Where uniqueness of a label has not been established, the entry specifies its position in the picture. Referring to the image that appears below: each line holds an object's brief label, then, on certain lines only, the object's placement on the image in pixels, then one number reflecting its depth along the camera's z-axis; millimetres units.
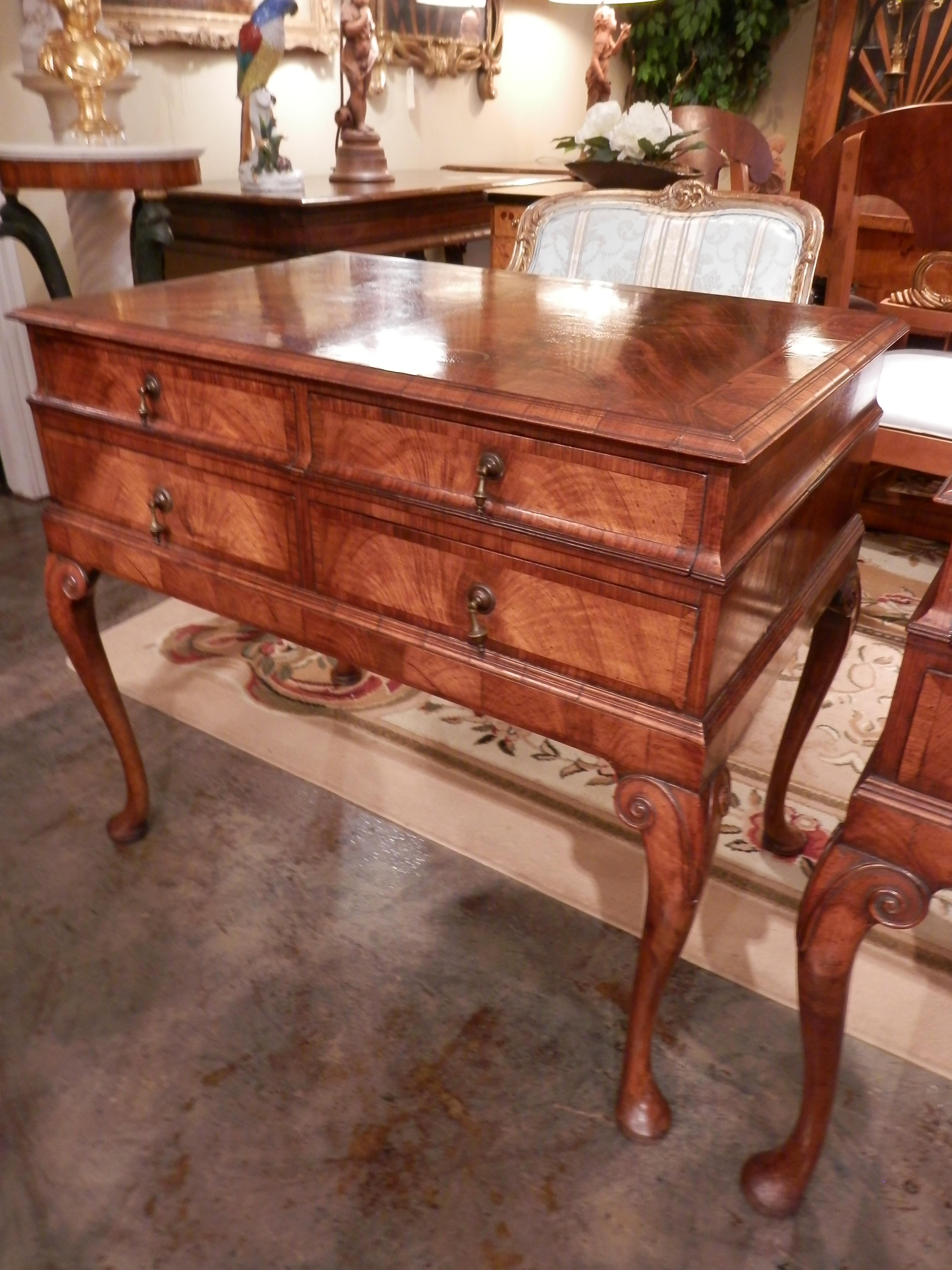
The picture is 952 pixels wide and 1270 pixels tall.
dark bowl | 2688
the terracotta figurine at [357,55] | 3004
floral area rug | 1741
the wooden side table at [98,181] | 2336
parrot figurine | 2693
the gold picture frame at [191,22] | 2961
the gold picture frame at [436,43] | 4090
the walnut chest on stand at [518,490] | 903
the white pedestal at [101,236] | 2928
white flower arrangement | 2703
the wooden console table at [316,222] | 2742
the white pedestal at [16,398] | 2896
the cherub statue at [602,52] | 4566
